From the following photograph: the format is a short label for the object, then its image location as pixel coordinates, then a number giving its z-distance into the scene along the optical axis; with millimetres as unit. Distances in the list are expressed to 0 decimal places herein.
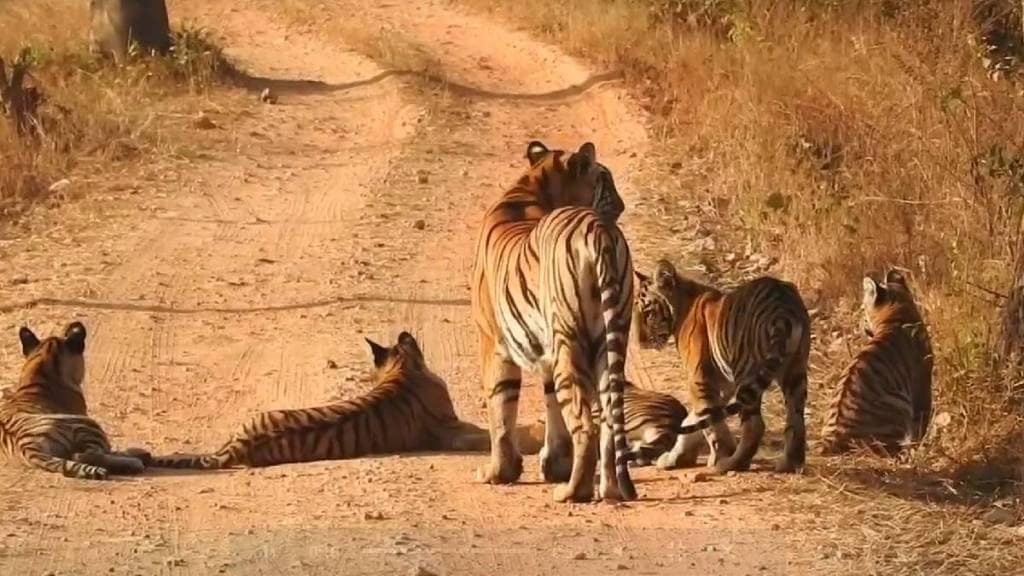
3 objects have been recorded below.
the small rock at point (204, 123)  33406
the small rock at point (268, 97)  36594
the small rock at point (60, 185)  28672
